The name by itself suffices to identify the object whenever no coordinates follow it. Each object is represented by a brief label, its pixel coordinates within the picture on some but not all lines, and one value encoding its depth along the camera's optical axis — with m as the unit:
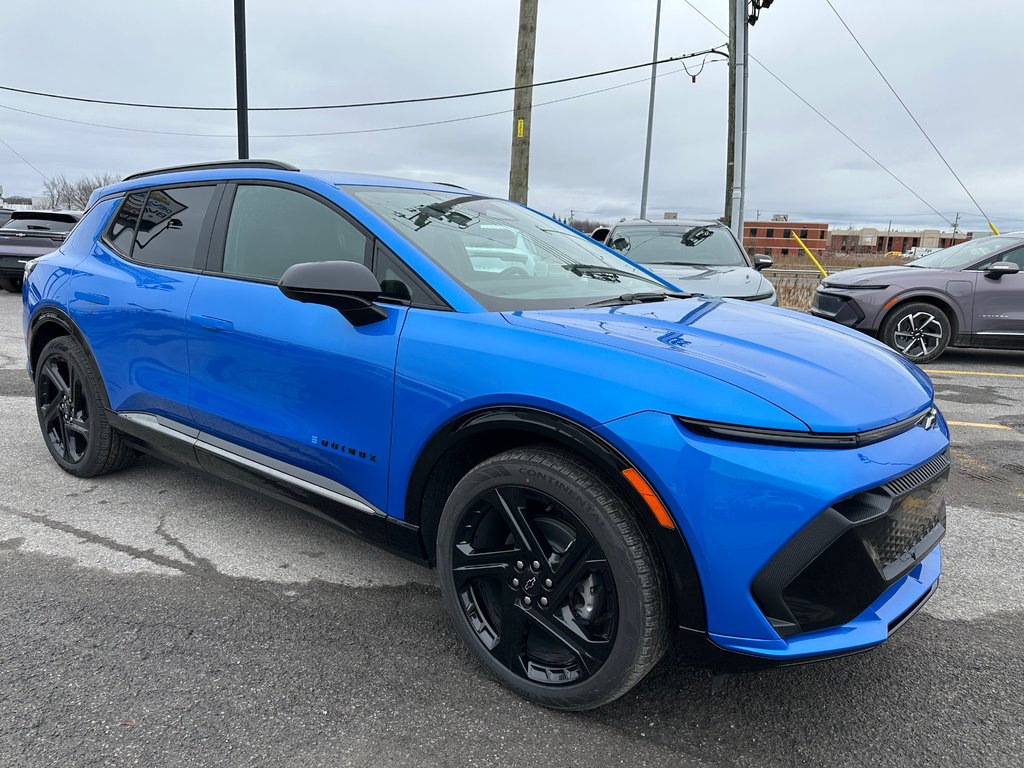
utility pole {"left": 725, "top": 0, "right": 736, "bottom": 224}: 15.18
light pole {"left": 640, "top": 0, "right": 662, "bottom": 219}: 23.45
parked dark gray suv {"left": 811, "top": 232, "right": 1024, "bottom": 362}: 8.09
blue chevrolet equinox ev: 1.76
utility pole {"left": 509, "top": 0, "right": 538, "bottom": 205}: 10.77
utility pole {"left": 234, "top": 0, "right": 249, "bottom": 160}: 11.61
